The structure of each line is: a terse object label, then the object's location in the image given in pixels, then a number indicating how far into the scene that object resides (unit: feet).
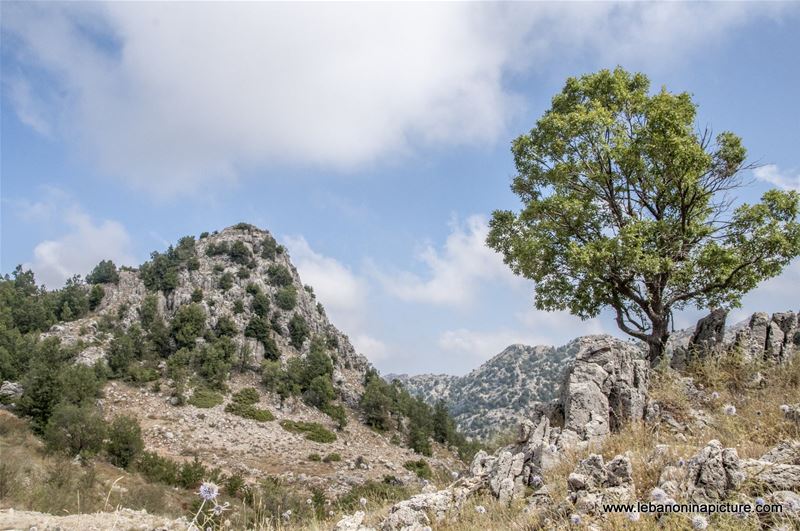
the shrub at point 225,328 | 231.09
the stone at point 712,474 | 14.88
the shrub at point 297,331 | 259.39
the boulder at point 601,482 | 15.93
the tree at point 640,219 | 41.27
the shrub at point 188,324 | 215.31
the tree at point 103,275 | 280.72
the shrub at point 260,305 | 254.68
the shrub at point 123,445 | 100.22
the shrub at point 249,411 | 176.35
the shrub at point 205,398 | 174.81
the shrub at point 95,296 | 252.83
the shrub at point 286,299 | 270.46
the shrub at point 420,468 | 150.51
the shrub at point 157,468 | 94.38
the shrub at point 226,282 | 264.31
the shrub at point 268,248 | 317.63
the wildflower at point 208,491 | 13.78
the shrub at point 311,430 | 172.14
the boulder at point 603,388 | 26.68
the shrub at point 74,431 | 96.73
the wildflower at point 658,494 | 13.66
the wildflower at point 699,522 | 12.04
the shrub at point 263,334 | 232.73
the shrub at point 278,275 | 295.11
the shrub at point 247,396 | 188.73
